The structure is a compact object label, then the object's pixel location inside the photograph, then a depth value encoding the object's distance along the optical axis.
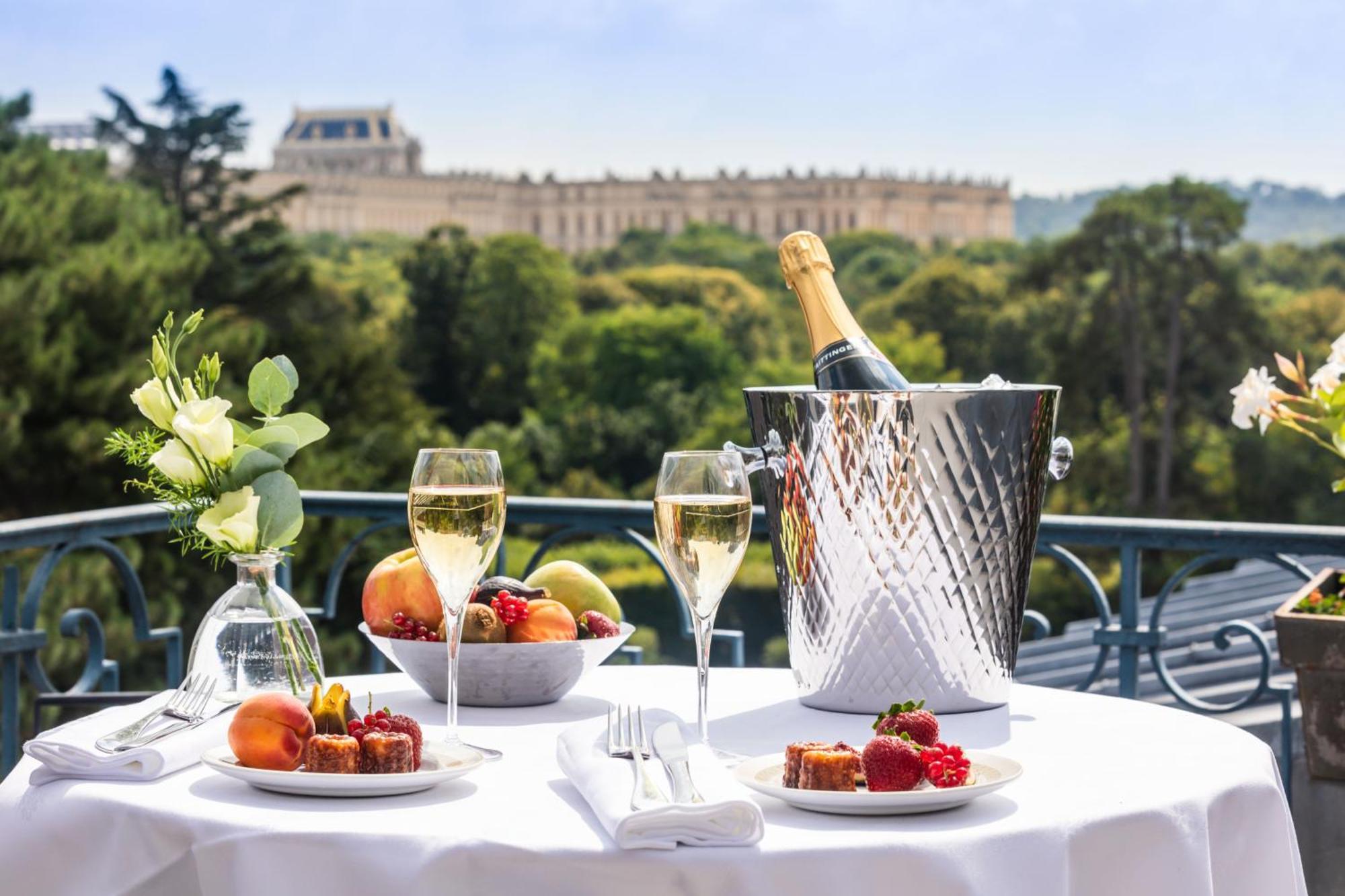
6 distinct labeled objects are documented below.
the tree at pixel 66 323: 19.59
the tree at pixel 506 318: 48.44
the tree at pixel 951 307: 50.25
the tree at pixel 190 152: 28.06
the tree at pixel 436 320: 46.06
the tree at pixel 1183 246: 42.06
